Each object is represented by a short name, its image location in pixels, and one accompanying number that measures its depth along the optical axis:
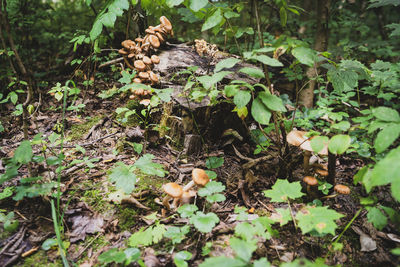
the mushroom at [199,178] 0.93
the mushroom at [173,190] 0.90
